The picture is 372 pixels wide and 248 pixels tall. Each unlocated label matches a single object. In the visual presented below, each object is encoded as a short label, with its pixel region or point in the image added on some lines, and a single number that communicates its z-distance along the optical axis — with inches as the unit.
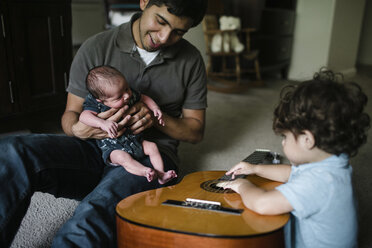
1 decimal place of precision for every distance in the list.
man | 32.4
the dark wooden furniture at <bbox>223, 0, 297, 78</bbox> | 135.0
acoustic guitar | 26.8
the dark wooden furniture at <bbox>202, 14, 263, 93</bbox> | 128.2
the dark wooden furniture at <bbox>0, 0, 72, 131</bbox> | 61.9
